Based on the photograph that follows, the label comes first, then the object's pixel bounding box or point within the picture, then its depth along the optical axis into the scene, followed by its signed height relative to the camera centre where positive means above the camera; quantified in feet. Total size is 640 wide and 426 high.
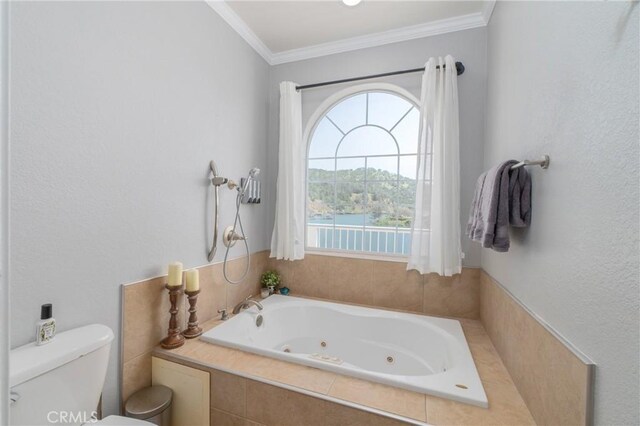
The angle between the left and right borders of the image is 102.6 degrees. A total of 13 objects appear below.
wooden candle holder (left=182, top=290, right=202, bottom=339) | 5.07 -2.29
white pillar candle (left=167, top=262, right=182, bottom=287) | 4.70 -1.24
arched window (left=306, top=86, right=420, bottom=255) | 7.18 +1.33
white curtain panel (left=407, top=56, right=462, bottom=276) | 5.97 +0.83
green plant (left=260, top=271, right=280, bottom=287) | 7.53 -2.09
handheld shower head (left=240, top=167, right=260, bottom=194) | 6.32 +0.75
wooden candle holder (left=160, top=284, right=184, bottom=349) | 4.66 -2.26
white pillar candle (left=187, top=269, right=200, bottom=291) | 5.02 -1.42
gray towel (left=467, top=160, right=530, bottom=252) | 3.66 +0.05
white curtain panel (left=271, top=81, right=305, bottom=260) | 7.26 +0.93
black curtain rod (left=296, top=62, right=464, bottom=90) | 6.08 +3.53
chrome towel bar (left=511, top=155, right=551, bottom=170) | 3.12 +0.64
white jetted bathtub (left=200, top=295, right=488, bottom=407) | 4.79 -2.87
